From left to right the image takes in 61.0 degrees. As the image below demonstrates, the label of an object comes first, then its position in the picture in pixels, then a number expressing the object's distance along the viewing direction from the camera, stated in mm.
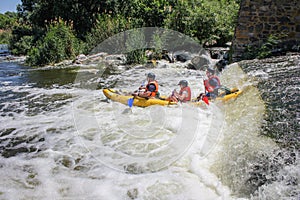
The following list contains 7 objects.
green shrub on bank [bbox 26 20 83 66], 11406
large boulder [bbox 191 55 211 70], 9633
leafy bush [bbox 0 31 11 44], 27328
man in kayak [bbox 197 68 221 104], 4825
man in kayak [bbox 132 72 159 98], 4941
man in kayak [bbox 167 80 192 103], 4613
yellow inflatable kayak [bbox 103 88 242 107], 4770
